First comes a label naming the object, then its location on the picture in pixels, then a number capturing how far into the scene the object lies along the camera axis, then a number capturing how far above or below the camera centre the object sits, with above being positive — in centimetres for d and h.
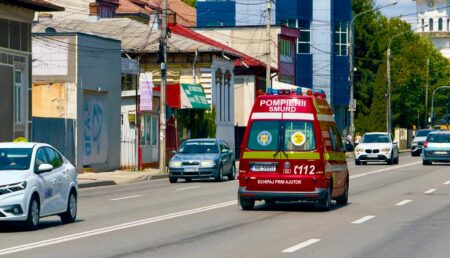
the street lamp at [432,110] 12569 +22
